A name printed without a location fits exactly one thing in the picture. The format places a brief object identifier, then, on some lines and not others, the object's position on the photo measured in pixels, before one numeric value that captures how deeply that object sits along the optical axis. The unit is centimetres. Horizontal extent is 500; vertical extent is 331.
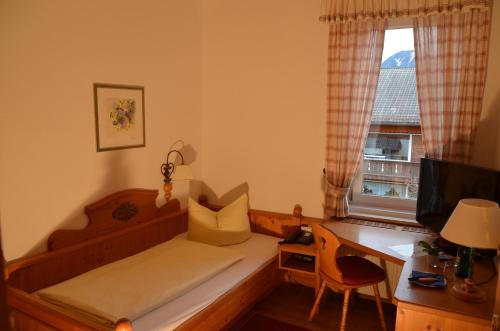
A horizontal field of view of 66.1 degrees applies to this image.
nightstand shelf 304
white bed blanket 209
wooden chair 262
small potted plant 226
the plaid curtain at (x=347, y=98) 303
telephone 317
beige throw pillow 329
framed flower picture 277
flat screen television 219
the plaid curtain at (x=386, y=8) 268
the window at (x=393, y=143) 311
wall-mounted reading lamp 321
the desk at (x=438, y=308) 168
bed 207
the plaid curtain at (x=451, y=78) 267
